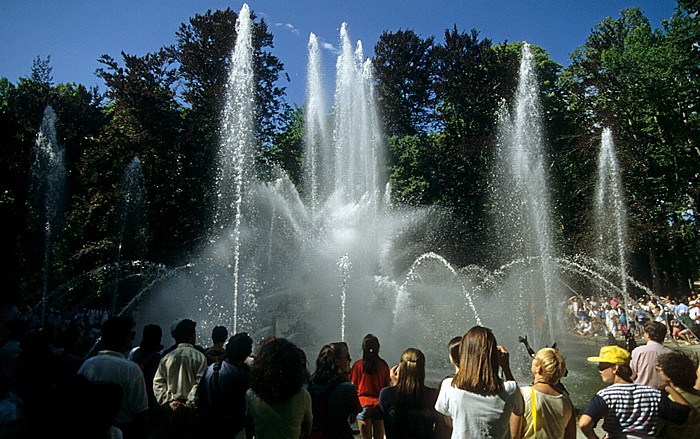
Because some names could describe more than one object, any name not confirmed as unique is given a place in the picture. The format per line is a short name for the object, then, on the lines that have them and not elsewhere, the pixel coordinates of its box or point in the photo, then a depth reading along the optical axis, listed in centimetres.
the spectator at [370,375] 518
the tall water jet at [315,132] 2536
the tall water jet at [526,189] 2279
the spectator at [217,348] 528
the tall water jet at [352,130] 2370
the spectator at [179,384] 460
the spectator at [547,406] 371
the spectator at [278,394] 380
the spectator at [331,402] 418
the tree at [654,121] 2517
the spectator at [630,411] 371
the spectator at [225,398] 419
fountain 1617
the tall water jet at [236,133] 2484
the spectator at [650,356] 530
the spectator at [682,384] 390
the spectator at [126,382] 399
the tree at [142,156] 2414
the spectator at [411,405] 393
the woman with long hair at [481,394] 354
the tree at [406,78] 3167
